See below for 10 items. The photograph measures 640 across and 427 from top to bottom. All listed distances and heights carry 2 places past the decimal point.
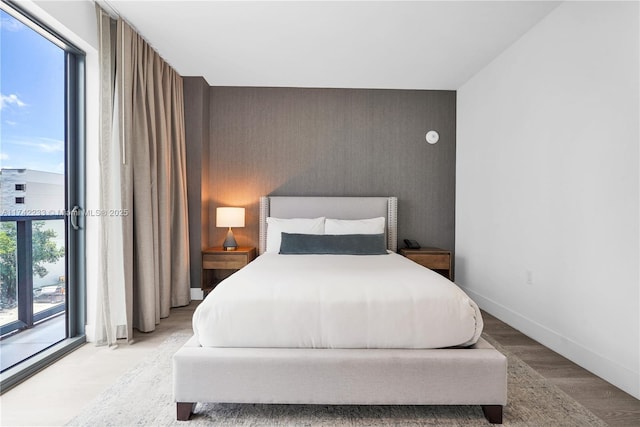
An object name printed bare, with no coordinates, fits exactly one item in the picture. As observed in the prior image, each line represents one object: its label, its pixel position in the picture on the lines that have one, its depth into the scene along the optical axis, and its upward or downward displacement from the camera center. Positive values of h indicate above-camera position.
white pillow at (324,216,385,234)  4.07 -0.19
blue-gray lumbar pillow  3.70 -0.35
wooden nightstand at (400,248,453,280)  4.23 -0.55
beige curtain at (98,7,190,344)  2.89 +0.18
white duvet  1.94 -0.57
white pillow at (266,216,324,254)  4.09 -0.21
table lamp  4.22 -0.14
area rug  1.87 -1.06
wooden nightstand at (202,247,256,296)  4.12 -0.56
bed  1.86 -0.72
